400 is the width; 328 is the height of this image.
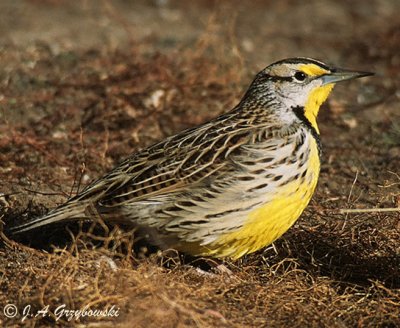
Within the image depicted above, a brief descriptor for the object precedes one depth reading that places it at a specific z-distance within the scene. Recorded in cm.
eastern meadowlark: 883
